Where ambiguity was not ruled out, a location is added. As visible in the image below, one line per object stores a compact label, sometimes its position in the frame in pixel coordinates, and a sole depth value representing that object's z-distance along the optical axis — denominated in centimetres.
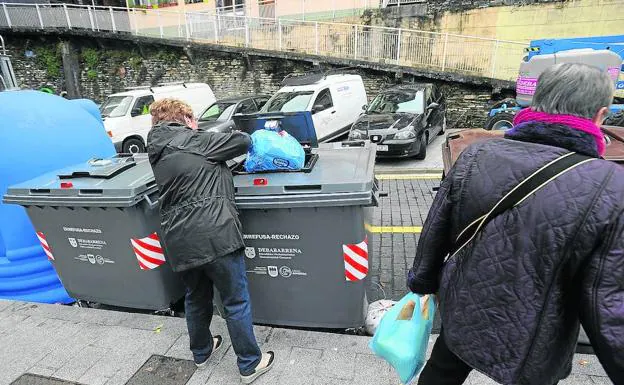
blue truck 862
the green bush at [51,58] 1934
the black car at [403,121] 799
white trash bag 284
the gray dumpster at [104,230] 275
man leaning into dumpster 220
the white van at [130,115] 1052
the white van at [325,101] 934
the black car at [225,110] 1000
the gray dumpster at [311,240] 241
